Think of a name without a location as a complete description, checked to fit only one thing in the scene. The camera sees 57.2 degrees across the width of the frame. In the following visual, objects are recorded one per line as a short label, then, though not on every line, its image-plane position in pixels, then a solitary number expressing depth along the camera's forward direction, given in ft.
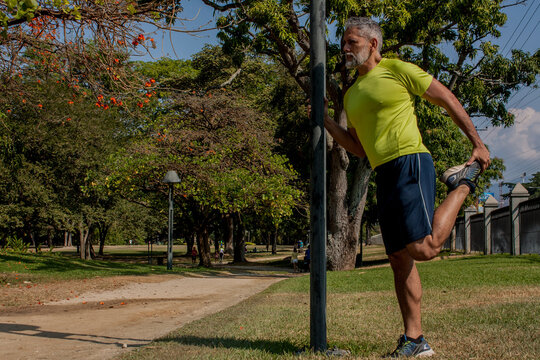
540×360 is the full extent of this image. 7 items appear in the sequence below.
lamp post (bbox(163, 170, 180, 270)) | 51.27
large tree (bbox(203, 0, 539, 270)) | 48.06
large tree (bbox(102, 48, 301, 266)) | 58.44
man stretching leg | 9.79
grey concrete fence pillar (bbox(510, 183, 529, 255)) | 53.42
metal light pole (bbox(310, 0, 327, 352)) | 11.05
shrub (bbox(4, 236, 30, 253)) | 74.28
